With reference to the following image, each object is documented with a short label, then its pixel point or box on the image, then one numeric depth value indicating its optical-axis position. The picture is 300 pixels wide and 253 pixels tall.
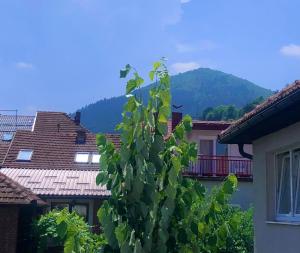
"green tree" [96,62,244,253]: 5.70
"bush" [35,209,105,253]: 5.94
